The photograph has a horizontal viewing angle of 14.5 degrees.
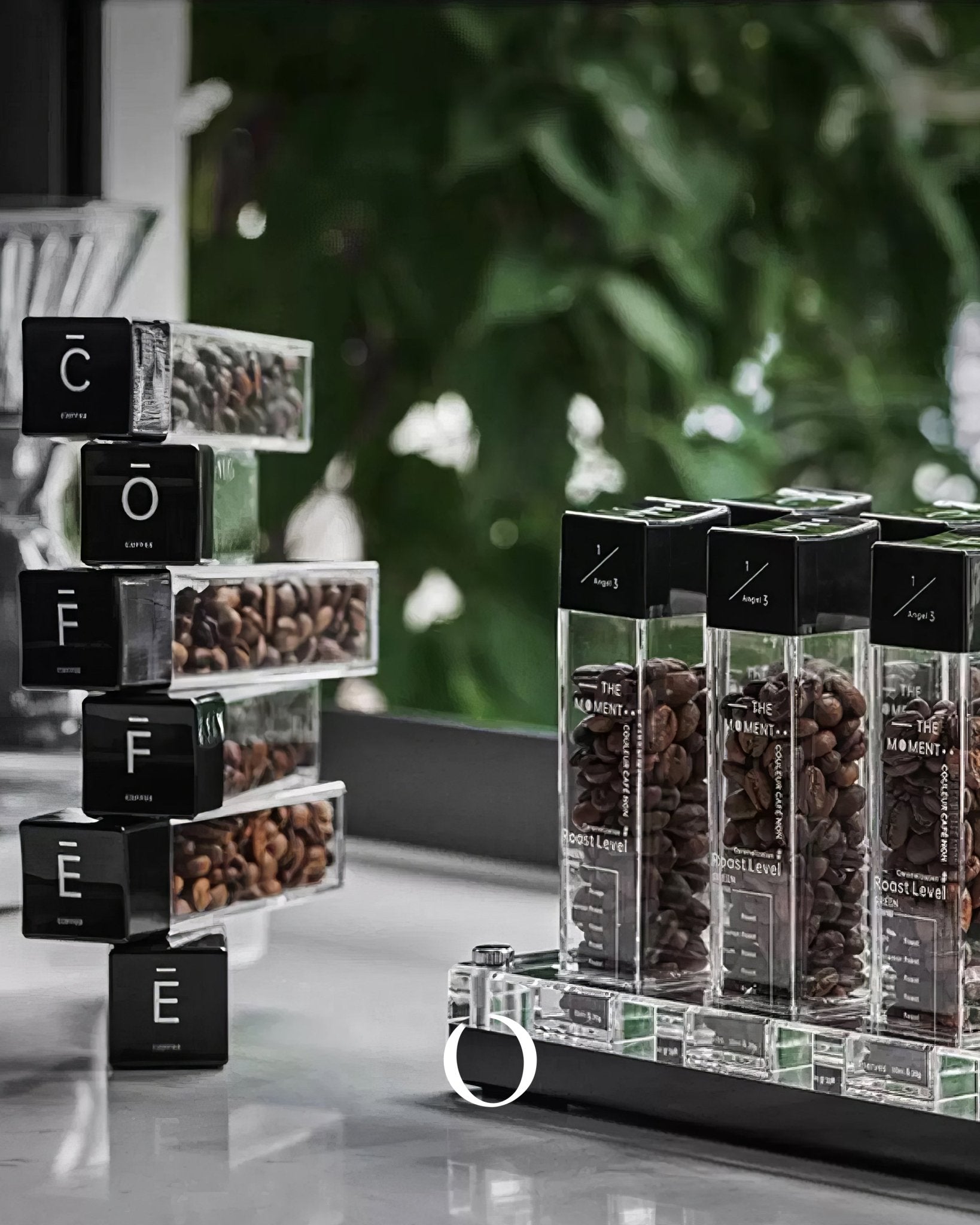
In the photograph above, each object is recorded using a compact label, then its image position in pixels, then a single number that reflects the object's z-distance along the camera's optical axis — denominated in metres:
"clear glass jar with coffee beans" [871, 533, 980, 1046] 0.96
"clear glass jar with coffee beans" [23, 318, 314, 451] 1.07
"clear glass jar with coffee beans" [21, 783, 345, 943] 1.06
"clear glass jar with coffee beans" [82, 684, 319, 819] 1.06
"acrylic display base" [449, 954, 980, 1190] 0.96
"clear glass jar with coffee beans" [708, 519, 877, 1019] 0.98
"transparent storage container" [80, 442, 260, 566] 1.07
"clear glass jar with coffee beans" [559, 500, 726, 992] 1.01
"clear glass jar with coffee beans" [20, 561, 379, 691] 1.07
